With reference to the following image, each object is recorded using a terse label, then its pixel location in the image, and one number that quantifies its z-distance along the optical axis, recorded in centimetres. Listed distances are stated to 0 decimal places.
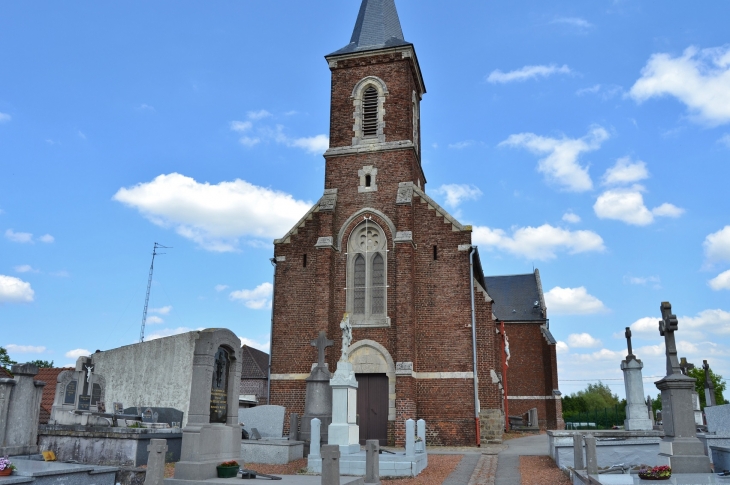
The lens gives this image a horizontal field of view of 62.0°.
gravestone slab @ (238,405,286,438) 1789
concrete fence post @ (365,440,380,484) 1124
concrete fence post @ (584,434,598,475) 1088
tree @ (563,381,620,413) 6172
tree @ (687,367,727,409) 4844
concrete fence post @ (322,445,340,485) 863
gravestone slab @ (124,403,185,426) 1794
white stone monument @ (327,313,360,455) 1460
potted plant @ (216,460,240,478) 1139
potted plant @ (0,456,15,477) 914
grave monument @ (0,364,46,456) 1248
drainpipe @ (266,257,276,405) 2194
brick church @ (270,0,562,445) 2078
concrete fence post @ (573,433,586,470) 1230
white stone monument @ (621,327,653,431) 1906
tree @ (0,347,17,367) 3990
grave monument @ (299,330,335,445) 1702
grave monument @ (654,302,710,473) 1095
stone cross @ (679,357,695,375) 2455
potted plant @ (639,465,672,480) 982
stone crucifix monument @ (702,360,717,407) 2514
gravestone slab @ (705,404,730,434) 1644
